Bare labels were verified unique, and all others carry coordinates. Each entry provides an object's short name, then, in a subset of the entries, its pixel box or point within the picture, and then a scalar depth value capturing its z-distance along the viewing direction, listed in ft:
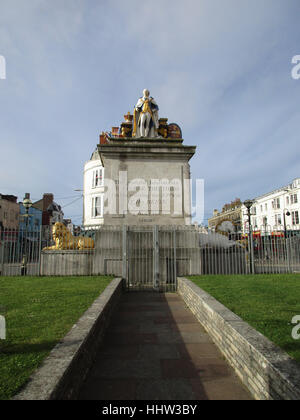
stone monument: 39.55
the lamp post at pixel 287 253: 42.80
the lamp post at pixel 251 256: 40.72
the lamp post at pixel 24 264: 40.43
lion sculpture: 39.19
